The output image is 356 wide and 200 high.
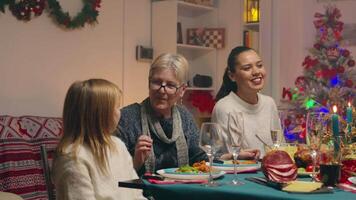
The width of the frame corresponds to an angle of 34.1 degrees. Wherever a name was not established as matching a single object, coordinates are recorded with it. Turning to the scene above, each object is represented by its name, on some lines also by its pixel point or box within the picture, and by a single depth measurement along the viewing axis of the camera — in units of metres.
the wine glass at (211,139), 1.87
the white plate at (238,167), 2.10
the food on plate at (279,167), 1.80
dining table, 1.58
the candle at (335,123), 1.95
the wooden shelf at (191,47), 5.38
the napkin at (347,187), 1.68
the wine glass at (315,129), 2.02
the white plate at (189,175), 1.84
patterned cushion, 3.54
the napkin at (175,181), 1.80
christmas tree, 5.33
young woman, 3.04
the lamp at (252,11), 5.72
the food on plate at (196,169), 1.93
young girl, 1.86
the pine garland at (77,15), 4.34
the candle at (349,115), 2.21
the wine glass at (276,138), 2.13
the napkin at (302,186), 1.63
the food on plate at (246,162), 2.22
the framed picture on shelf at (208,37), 5.69
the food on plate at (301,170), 2.05
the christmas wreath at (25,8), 4.08
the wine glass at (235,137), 1.89
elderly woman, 2.46
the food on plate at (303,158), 2.08
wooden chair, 2.00
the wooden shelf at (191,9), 5.45
